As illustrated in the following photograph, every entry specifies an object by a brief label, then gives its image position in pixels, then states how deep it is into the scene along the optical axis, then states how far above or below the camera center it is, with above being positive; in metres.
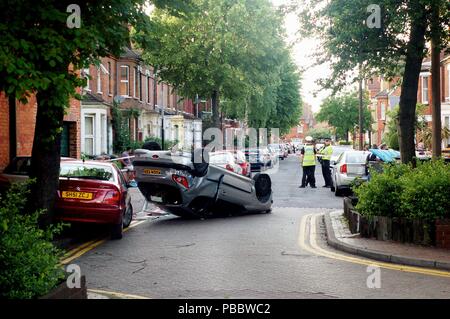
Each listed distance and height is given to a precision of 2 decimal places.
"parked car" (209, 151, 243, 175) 26.64 -0.49
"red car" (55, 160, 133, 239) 12.10 -0.97
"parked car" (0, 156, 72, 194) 14.01 -0.49
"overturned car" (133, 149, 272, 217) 14.42 -0.79
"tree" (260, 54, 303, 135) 65.38 +4.69
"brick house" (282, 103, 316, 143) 181.50 +6.21
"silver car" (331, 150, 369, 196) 22.05 -0.76
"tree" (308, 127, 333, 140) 140.16 +3.60
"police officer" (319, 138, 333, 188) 25.77 -0.68
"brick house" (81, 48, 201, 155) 34.28 +2.87
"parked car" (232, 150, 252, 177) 30.44 -0.66
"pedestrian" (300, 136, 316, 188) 25.25 -0.57
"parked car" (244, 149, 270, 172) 42.84 -0.73
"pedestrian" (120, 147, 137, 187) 27.30 -0.68
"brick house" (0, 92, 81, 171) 20.36 +0.72
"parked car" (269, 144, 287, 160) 63.94 -0.23
